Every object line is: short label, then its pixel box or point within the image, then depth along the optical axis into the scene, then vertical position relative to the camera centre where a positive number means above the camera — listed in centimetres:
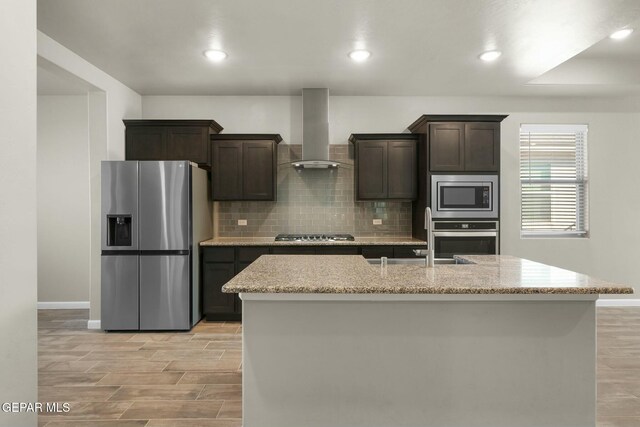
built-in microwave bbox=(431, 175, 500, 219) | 482 +14
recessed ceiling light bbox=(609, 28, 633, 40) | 380 +162
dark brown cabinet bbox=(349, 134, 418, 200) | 516 +54
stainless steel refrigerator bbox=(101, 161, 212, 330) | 443 -38
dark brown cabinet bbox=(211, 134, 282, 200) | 511 +52
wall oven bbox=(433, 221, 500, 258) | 479 -34
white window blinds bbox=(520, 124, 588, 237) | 561 +39
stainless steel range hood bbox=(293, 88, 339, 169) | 519 +100
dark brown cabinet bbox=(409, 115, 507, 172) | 483 +76
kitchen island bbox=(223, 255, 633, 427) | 222 -80
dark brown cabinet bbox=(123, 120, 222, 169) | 496 +82
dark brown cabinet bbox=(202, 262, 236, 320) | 488 -101
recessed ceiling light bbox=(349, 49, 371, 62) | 396 +148
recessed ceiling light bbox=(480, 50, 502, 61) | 400 +148
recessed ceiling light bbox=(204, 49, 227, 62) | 394 +147
